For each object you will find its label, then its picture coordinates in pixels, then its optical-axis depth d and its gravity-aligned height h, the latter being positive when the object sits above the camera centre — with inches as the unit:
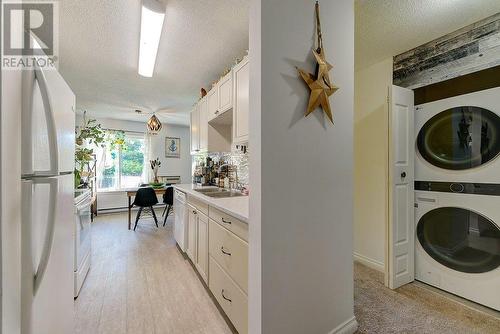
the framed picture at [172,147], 239.6 +21.7
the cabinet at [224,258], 54.4 -29.3
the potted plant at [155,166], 206.2 -0.1
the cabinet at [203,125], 117.1 +23.8
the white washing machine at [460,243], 68.0 -27.7
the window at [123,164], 212.8 +2.0
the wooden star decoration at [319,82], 48.5 +19.7
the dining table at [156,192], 159.3 -20.8
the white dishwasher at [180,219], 106.0 -28.9
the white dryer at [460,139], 68.5 +9.9
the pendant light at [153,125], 156.0 +30.3
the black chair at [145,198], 157.4 -24.2
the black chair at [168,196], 169.8 -24.4
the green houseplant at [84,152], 98.7 +7.2
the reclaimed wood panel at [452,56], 68.8 +40.9
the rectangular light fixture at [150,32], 62.2 +47.1
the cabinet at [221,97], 89.5 +32.3
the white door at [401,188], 80.9 -8.8
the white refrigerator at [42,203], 30.3 -6.0
